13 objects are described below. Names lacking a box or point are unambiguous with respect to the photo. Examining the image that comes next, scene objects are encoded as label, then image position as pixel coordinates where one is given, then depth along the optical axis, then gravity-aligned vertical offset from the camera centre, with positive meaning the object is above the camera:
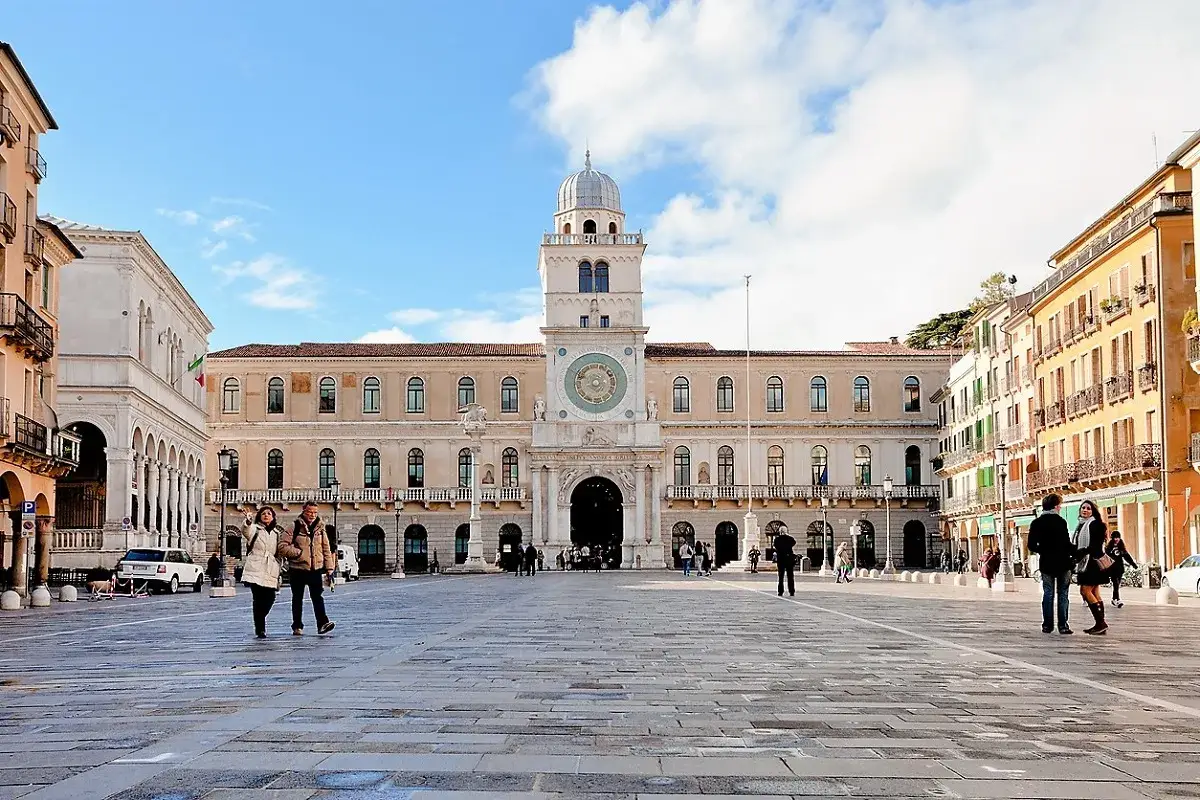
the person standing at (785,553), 28.94 -0.79
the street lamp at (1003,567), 36.41 -1.44
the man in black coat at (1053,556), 17.36 -0.54
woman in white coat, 17.05 -0.47
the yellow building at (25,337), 32.84 +4.79
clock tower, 79.94 +7.84
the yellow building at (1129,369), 41.75 +4.99
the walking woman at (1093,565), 17.73 -0.70
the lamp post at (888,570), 56.24 -2.50
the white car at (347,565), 58.41 -1.86
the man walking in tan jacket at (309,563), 17.39 -0.51
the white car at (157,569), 40.00 -1.30
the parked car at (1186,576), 33.04 -1.60
